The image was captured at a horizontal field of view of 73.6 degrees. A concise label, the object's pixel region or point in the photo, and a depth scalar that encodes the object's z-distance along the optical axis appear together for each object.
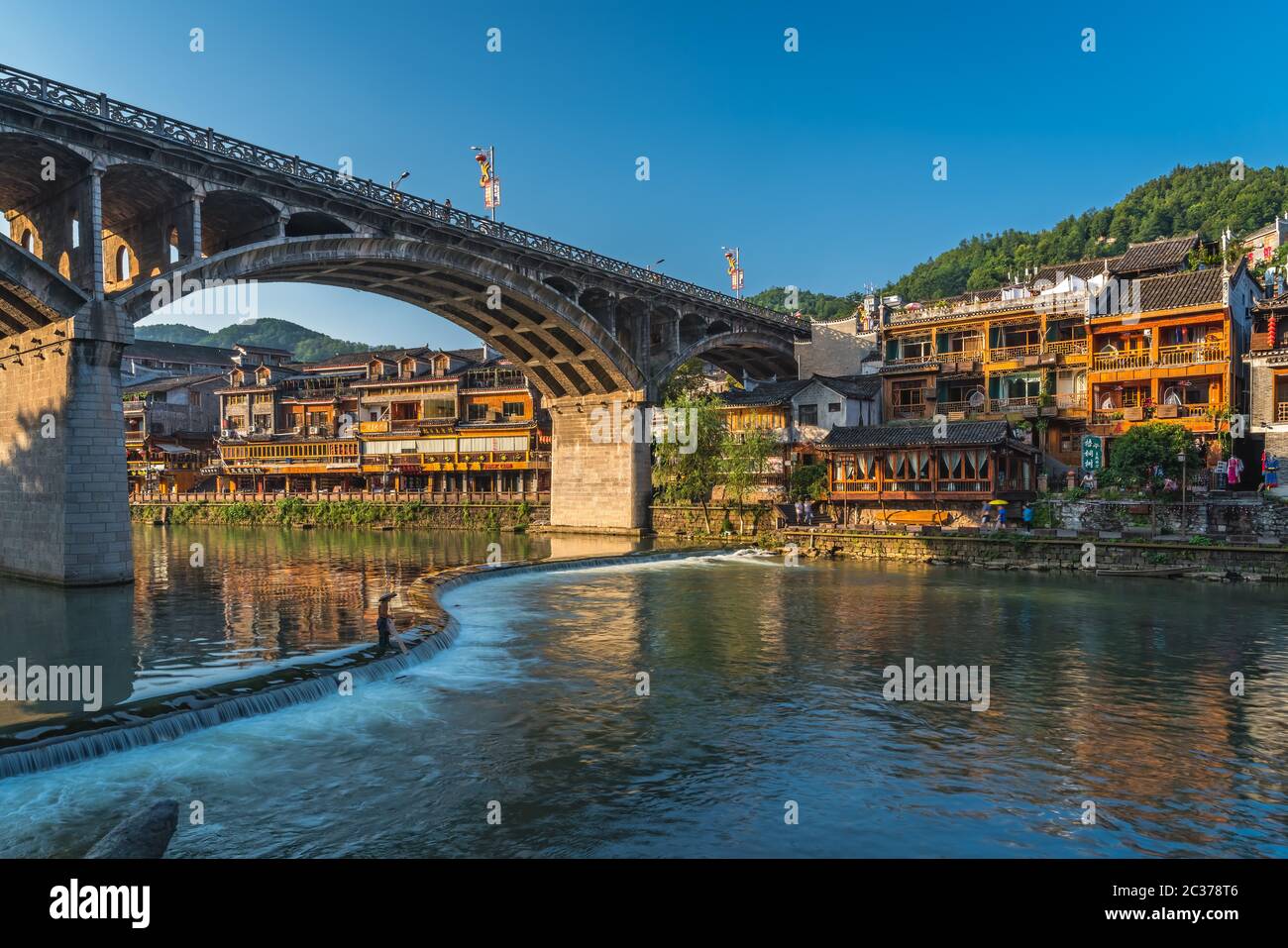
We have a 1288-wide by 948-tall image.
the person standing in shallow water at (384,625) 20.95
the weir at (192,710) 13.72
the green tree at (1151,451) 40.81
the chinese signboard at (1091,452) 43.41
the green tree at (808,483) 52.44
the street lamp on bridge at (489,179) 51.38
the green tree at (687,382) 64.88
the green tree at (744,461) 52.69
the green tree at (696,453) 55.88
